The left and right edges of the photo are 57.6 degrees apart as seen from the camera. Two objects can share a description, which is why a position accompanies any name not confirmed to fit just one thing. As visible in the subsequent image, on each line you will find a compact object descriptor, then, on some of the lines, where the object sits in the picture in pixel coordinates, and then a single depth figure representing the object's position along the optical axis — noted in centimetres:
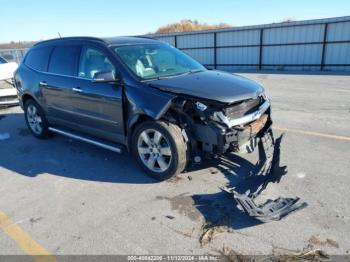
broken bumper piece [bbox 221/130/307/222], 324
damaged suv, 389
